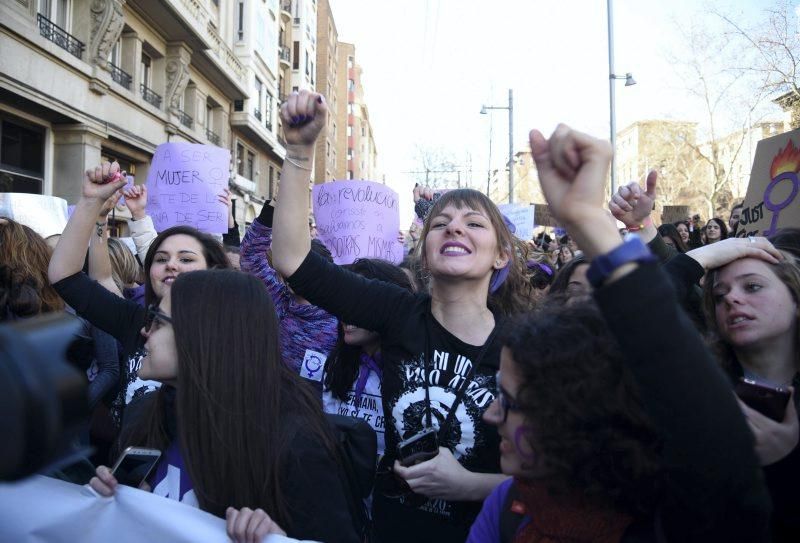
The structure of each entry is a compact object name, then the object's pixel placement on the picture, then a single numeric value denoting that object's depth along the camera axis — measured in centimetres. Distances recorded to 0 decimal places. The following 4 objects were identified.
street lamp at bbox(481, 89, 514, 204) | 1925
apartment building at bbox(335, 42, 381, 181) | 6097
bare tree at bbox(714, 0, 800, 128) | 1362
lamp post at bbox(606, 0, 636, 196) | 1234
